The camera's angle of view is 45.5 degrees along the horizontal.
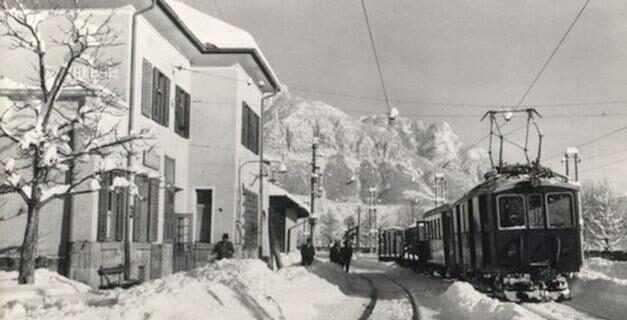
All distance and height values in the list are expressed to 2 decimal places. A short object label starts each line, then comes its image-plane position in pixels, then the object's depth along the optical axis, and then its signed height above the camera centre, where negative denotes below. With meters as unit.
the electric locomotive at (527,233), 18.08 +0.59
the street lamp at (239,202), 30.55 +2.31
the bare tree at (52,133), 13.73 +2.67
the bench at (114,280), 18.09 -0.53
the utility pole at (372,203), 98.80 +7.81
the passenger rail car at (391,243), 49.88 +1.05
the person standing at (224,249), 25.75 +0.32
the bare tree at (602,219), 84.31 +4.26
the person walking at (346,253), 37.03 +0.23
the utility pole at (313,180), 43.34 +4.49
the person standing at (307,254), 33.38 +0.17
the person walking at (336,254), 39.12 +0.20
